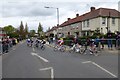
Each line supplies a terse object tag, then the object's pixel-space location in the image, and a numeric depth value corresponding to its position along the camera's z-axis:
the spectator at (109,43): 9.10
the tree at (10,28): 47.92
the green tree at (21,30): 57.06
